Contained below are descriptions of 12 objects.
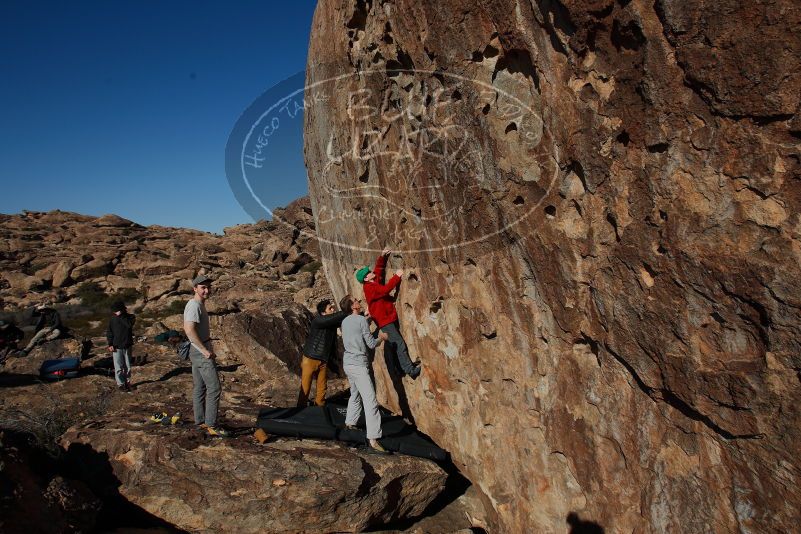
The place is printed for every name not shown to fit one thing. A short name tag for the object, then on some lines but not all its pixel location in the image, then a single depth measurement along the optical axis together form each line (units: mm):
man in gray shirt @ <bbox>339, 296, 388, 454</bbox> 5582
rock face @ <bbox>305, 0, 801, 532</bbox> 2750
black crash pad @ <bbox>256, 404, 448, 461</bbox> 5797
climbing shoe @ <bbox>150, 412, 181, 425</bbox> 5914
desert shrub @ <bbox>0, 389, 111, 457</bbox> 6133
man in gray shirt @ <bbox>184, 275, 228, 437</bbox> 5011
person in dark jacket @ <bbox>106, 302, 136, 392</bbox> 9016
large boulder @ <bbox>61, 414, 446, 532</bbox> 4840
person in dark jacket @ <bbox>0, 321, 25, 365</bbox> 11484
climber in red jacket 6270
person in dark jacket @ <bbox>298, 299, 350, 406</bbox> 6484
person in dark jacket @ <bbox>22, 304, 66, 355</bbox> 13227
